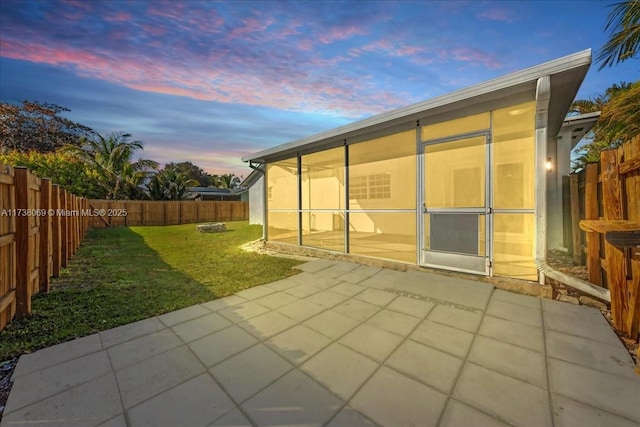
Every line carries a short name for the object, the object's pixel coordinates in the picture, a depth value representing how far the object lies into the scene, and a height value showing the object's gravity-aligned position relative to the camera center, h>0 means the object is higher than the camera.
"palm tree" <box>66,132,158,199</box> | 16.03 +3.24
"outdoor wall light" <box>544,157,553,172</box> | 5.11 +0.93
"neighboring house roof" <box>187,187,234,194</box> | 22.74 +1.90
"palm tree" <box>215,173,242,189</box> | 28.81 +3.68
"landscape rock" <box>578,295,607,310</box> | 2.76 -1.04
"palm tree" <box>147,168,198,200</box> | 17.39 +1.80
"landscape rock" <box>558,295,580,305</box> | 2.92 -1.06
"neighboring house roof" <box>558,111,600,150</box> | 4.99 +1.76
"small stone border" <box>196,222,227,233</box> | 11.45 -0.76
